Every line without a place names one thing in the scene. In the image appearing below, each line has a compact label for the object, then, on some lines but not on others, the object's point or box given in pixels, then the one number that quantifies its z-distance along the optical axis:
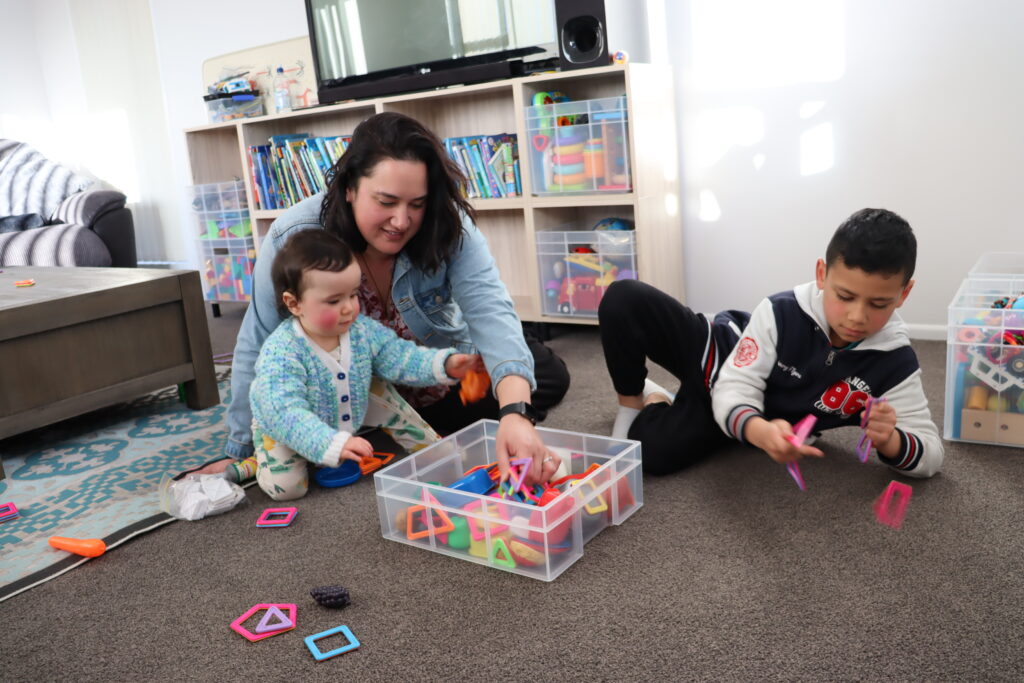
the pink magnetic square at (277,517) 1.43
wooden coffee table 1.85
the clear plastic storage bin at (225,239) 3.43
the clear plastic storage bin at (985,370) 1.49
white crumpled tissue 1.48
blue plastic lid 1.58
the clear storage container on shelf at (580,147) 2.36
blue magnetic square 1.04
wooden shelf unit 2.37
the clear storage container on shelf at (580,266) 2.46
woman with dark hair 1.41
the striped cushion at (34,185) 3.75
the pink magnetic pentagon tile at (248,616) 1.09
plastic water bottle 3.37
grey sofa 3.33
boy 1.25
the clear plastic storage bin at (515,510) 1.20
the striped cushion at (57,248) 3.32
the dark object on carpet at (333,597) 1.15
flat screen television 2.50
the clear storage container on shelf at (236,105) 3.39
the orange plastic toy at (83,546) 1.36
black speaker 2.29
